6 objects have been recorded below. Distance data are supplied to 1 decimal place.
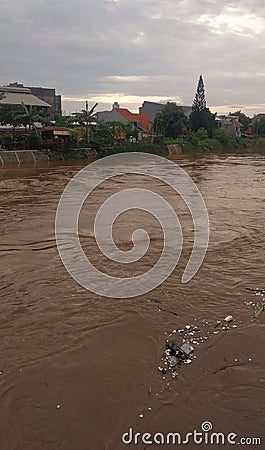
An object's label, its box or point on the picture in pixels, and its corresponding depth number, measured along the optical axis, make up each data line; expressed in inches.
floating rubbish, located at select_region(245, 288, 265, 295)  223.6
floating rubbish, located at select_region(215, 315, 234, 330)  187.0
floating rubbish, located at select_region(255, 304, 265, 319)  197.4
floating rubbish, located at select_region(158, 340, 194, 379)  155.3
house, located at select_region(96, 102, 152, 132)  1787.6
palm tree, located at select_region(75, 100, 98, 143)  1209.3
